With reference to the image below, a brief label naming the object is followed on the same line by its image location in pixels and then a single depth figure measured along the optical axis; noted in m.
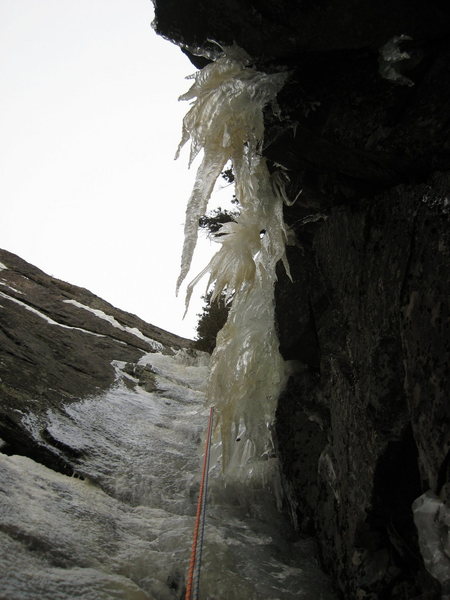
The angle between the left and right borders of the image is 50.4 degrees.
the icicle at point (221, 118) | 3.07
